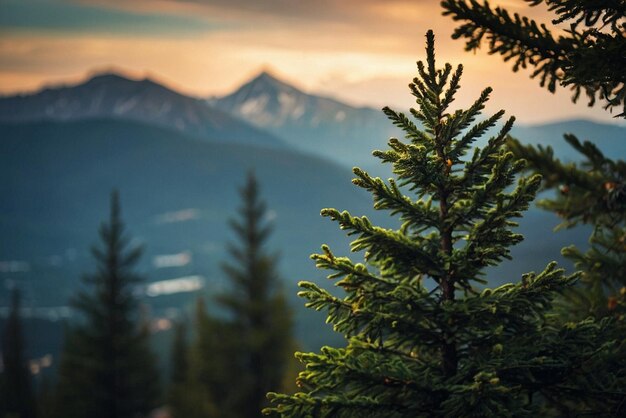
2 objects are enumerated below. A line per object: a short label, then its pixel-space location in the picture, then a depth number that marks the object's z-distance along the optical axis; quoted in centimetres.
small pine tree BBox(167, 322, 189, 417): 5038
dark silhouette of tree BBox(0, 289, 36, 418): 5881
